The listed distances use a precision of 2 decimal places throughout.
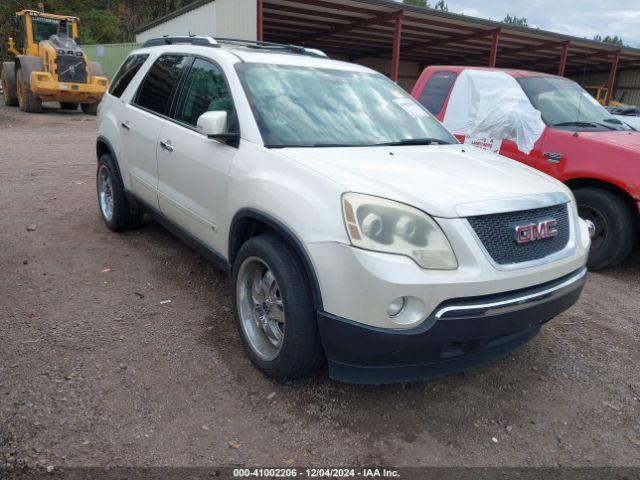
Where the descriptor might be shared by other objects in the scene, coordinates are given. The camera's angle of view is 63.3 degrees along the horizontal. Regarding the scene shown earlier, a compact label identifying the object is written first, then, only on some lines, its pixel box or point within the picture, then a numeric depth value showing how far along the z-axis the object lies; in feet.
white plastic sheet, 17.94
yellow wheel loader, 53.83
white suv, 7.87
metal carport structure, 53.01
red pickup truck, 15.75
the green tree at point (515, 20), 255.95
